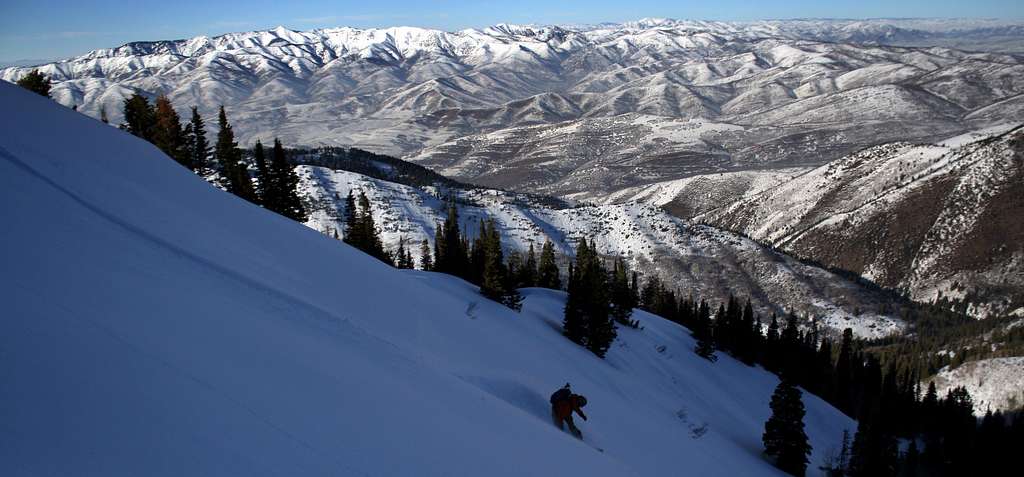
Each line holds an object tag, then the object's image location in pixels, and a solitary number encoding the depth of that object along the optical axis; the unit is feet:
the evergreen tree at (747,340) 237.86
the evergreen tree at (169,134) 183.01
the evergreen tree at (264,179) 178.40
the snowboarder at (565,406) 69.92
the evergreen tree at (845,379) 261.44
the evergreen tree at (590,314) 144.05
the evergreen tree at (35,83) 169.82
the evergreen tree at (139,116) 196.54
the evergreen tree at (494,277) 145.72
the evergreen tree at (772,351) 244.22
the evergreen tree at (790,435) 127.75
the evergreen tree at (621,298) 198.70
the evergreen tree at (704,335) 207.41
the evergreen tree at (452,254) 207.51
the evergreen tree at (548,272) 244.42
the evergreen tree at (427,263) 239.19
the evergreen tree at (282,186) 180.65
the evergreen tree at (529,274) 232.04
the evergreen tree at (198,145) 195.62
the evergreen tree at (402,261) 246.82
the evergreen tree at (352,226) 198.39
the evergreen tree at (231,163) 179.32
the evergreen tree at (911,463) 199.72
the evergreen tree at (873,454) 145.18
